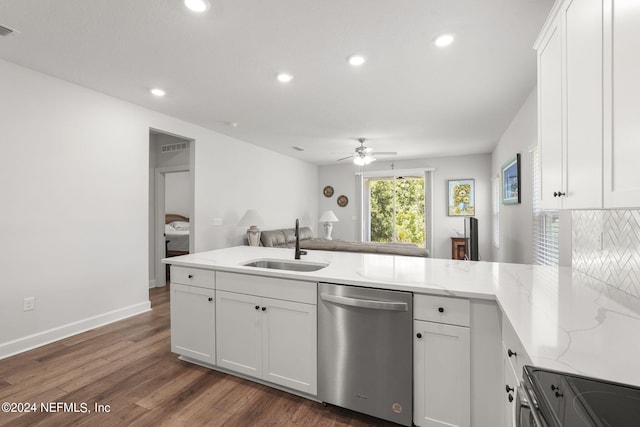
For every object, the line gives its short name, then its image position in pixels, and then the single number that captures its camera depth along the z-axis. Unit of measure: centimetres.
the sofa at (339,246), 420
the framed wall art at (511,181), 360
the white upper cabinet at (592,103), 91
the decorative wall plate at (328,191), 809
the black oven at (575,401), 63
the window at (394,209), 727
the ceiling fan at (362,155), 511
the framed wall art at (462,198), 667
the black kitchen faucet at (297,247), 238
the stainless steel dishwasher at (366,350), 162
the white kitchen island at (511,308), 89
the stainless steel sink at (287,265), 235
